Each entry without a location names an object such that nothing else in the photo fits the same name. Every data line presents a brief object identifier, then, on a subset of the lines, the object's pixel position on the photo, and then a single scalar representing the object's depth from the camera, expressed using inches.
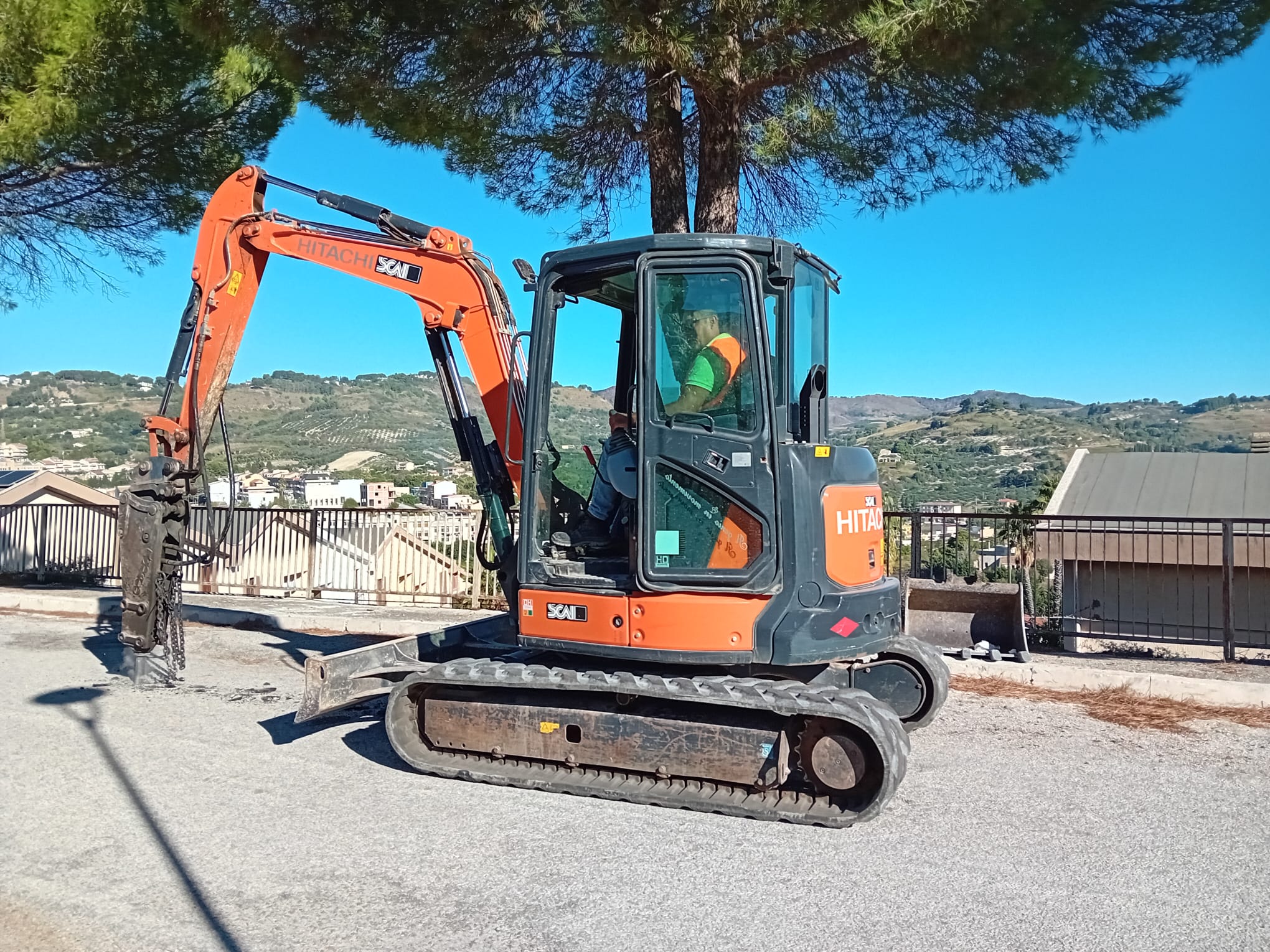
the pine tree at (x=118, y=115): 438.9
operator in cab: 195.6
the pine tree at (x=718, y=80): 317.1
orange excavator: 191.6
